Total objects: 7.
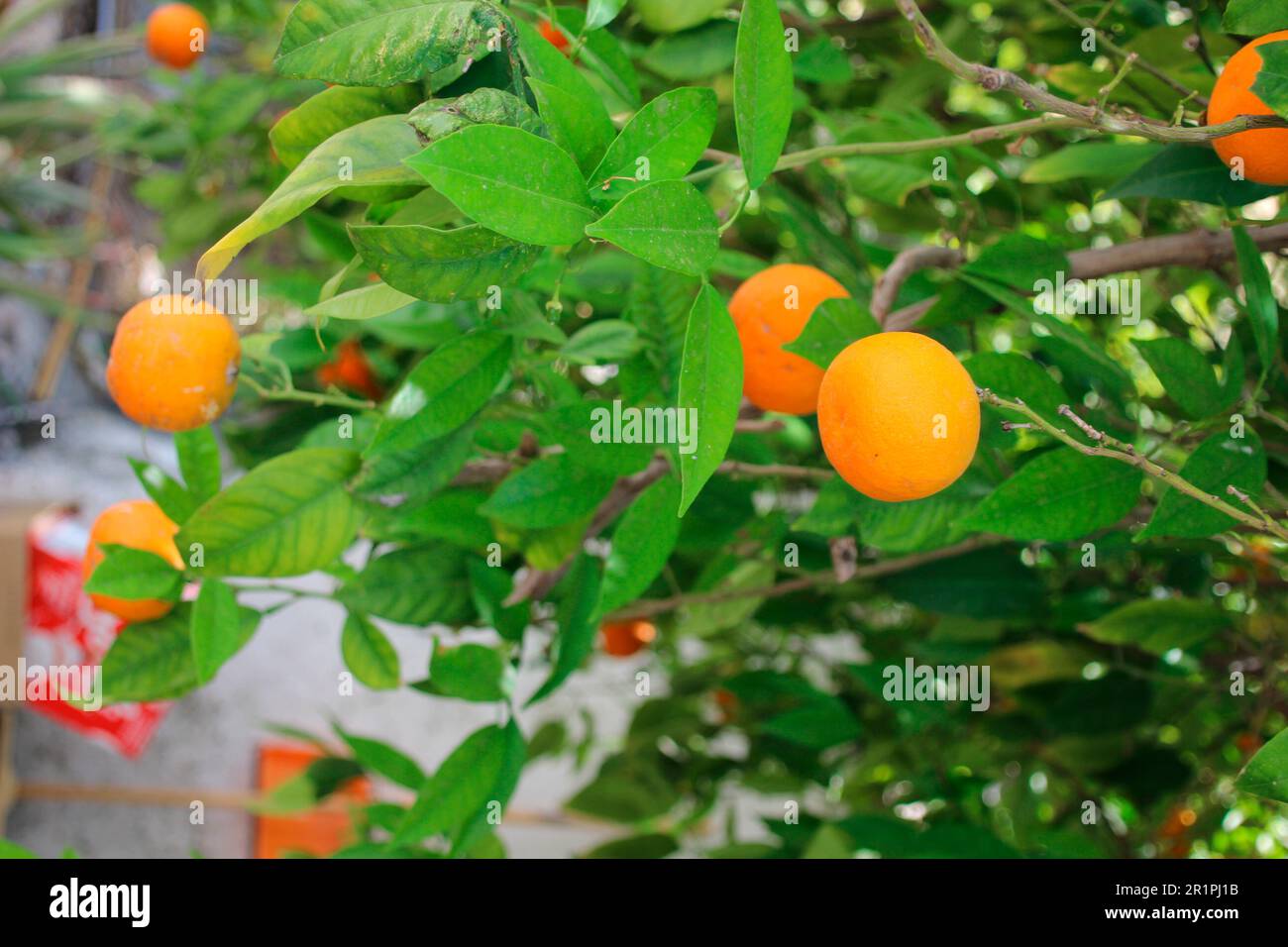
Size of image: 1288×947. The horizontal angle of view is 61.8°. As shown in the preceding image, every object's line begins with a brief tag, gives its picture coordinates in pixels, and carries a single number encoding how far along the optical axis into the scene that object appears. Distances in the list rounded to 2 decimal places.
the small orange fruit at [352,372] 0.92
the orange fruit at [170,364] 0.48
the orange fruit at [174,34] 1.09
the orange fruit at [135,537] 0.55
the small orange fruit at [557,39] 0.64
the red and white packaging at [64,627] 1.74
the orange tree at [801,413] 0.36
